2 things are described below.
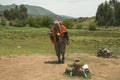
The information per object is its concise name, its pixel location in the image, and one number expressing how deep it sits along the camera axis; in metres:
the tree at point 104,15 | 100.44
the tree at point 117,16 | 94.94
